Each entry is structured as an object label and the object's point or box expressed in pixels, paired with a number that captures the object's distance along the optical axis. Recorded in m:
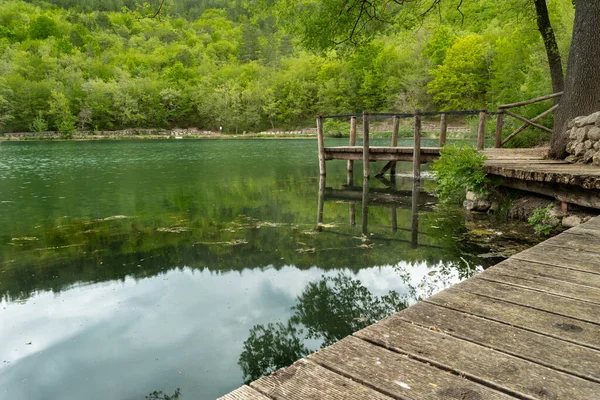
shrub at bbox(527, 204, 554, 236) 6.88
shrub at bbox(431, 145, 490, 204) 8.75
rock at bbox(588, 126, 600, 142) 7.06
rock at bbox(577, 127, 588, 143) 7.46
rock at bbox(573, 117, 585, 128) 7.64
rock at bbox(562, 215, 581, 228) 6.36
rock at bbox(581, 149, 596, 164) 7.26
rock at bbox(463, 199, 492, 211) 9.32
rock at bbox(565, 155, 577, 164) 7.82
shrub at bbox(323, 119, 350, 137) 63.66
